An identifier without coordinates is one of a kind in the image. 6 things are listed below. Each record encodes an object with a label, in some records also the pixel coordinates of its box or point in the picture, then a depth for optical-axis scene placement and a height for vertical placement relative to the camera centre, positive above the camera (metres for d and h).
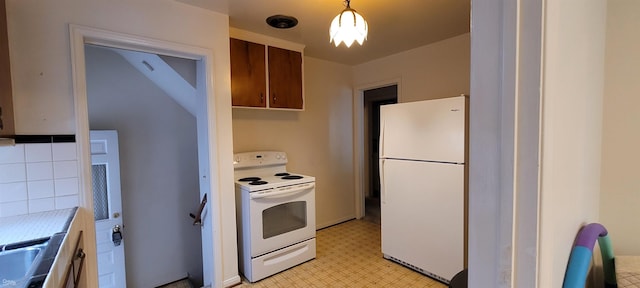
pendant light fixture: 1.52 +0.61
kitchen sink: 1.03 -0.48
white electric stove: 2.33 -0.78
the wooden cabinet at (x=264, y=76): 2.44 +0.58
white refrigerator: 2.10 -0.46
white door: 2.44 -0.67
